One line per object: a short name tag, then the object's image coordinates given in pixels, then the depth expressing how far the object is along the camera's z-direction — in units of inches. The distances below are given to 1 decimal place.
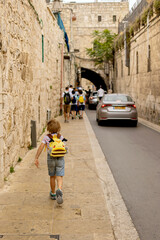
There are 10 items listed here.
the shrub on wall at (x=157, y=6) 610.1
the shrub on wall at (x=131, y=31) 898.1
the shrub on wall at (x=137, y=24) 811.3
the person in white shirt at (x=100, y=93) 1060.5
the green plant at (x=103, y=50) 1442.3
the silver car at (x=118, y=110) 581.0
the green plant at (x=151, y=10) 670.7
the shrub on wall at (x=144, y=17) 710.1
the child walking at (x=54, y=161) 185.8
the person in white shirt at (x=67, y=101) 629.0
